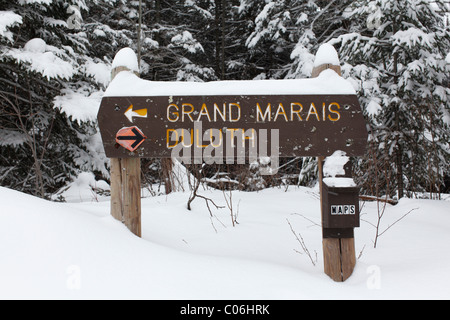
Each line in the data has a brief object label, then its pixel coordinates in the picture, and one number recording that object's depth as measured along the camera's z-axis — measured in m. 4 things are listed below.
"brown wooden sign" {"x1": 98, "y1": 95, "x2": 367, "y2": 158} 2.26
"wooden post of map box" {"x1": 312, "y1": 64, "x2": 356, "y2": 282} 2.18
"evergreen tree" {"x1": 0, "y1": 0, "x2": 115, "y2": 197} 5.38
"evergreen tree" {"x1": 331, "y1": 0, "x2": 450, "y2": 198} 5.66
